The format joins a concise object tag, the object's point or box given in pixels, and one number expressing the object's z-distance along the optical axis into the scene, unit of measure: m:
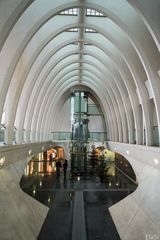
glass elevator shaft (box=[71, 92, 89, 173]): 19.63
